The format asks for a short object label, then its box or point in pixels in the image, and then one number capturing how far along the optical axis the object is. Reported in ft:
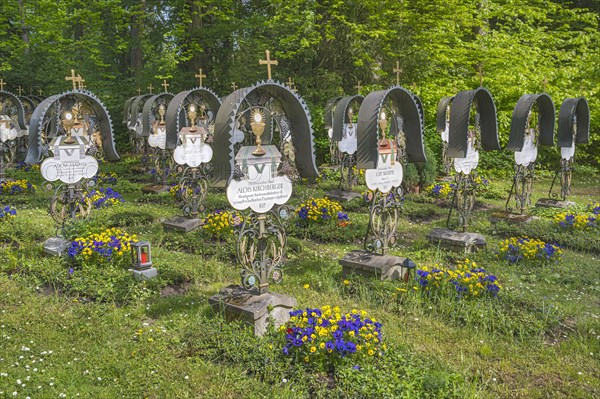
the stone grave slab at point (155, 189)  45.93
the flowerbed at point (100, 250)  24.57
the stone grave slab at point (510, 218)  35.47
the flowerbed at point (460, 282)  21.04
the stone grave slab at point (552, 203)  40.18
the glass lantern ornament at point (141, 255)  23.86
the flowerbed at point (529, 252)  26.48
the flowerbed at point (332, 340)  15.55
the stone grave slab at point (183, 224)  32.40
